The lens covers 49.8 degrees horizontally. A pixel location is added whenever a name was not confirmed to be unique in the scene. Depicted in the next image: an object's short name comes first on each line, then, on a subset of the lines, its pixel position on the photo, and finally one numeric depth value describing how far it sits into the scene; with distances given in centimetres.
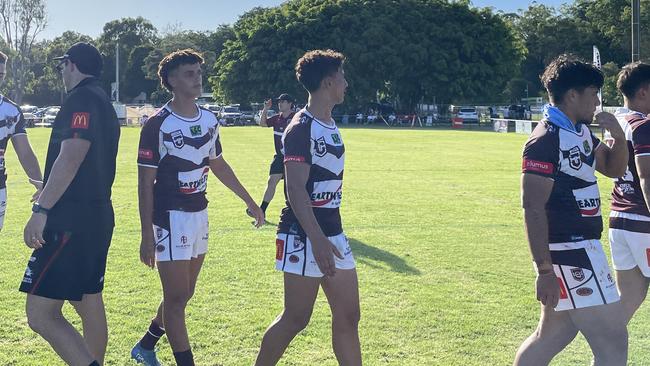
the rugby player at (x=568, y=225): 371
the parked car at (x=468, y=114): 6172
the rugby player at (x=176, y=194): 470
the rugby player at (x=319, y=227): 421
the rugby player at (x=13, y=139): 574
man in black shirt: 412
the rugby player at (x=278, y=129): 1175
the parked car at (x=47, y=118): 5953
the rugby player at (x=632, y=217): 457
